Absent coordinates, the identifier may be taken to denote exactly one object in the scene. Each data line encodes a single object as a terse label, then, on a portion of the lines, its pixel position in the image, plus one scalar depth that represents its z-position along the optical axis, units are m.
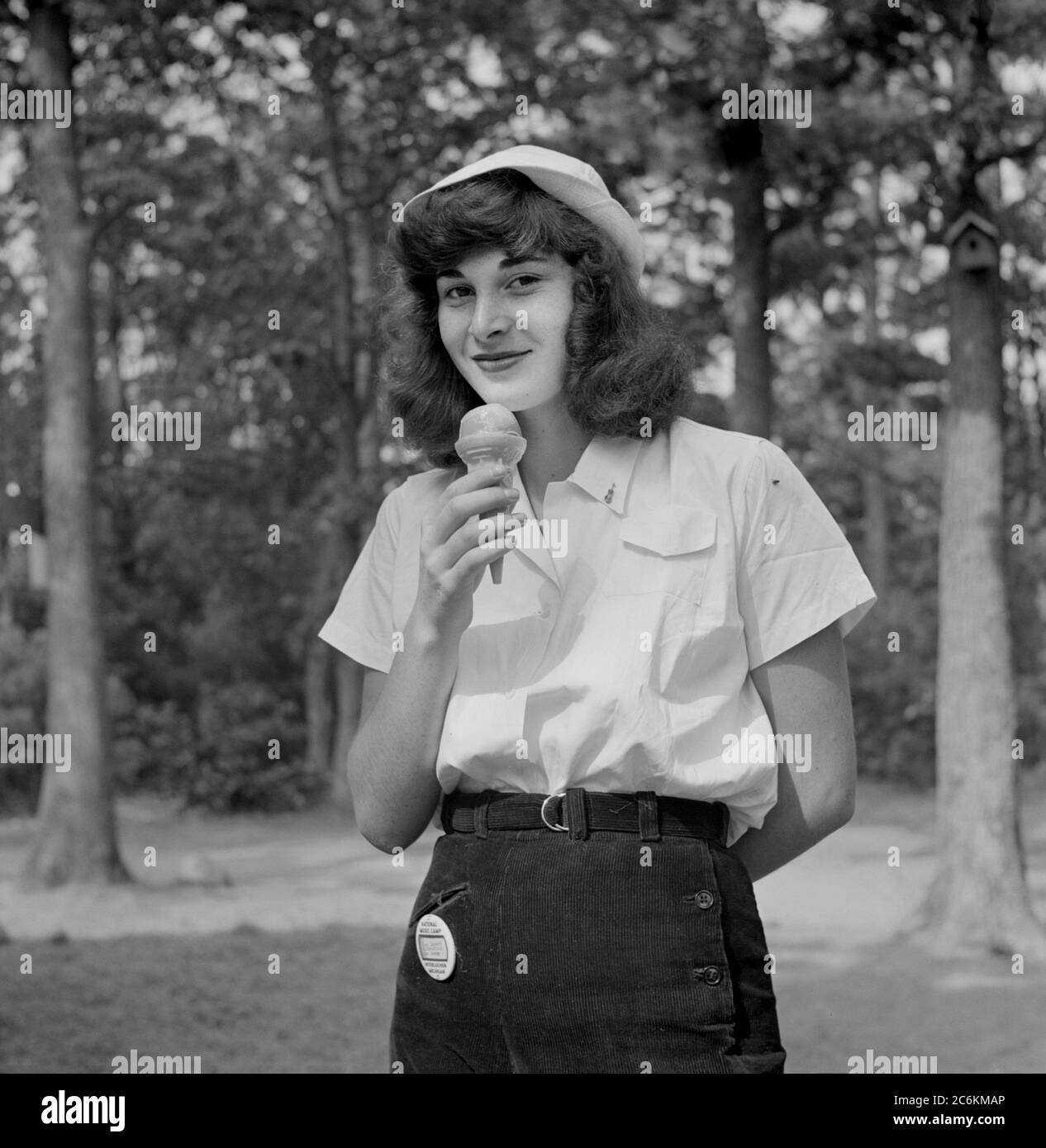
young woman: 1.95
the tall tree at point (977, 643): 9.00
